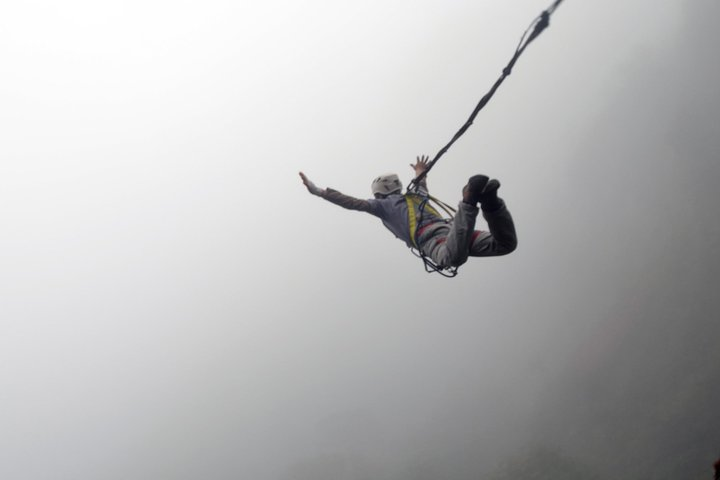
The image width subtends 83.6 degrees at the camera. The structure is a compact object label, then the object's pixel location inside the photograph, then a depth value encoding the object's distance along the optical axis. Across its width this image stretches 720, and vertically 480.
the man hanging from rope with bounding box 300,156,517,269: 4.05
